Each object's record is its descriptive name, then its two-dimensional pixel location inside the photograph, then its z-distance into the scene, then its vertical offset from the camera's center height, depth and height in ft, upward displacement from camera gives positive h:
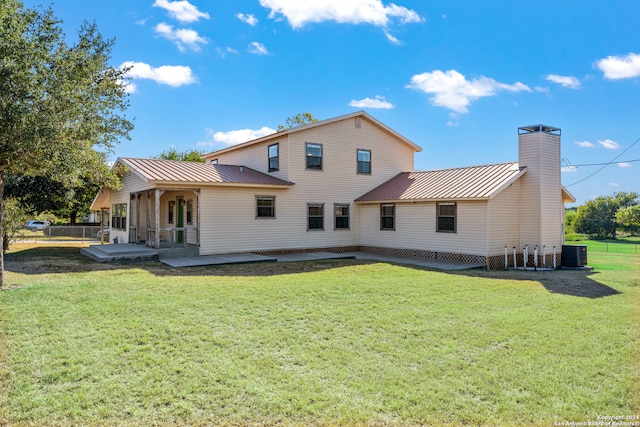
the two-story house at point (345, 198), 51.11 +2.94
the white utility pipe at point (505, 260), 50.16 -4.97
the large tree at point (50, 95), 27.71 +9.27
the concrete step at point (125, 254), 51.37 -4.26
